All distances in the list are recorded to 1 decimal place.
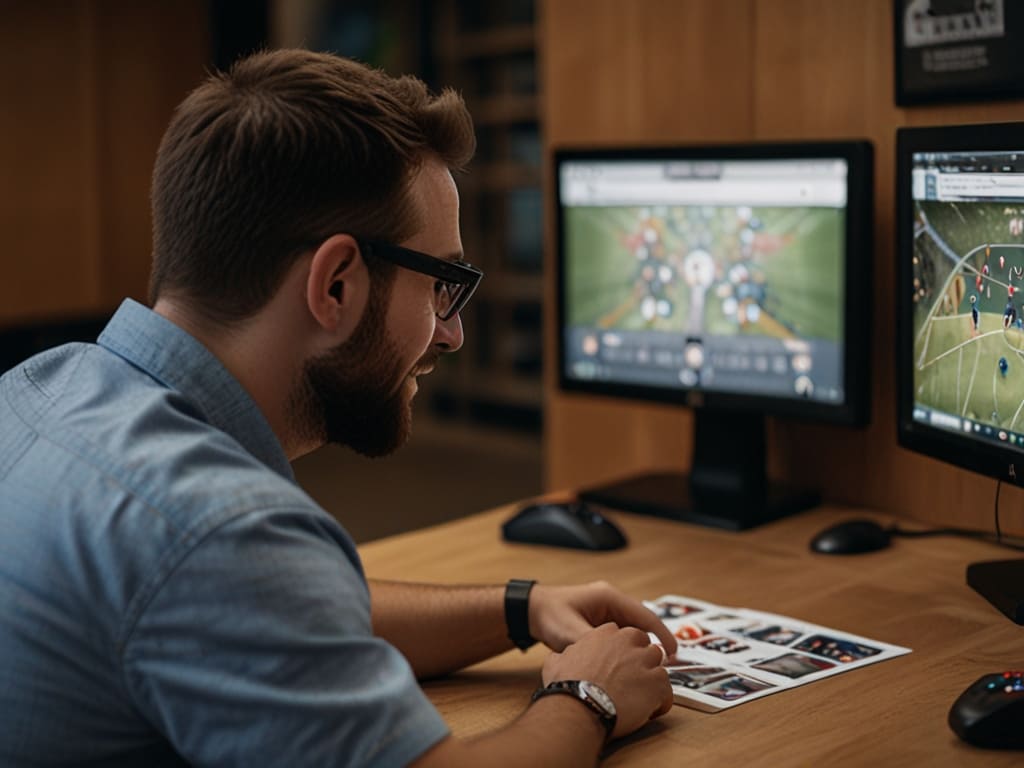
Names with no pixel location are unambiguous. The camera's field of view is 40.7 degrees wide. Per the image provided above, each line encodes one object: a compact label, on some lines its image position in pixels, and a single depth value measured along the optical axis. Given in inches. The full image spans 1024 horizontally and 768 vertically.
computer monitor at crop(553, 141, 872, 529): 78.5
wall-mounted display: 73.9
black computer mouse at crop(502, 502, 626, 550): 77.3
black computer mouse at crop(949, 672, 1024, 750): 48.8
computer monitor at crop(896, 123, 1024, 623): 63.6
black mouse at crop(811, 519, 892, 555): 75.2
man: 39.6
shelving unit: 246.1
